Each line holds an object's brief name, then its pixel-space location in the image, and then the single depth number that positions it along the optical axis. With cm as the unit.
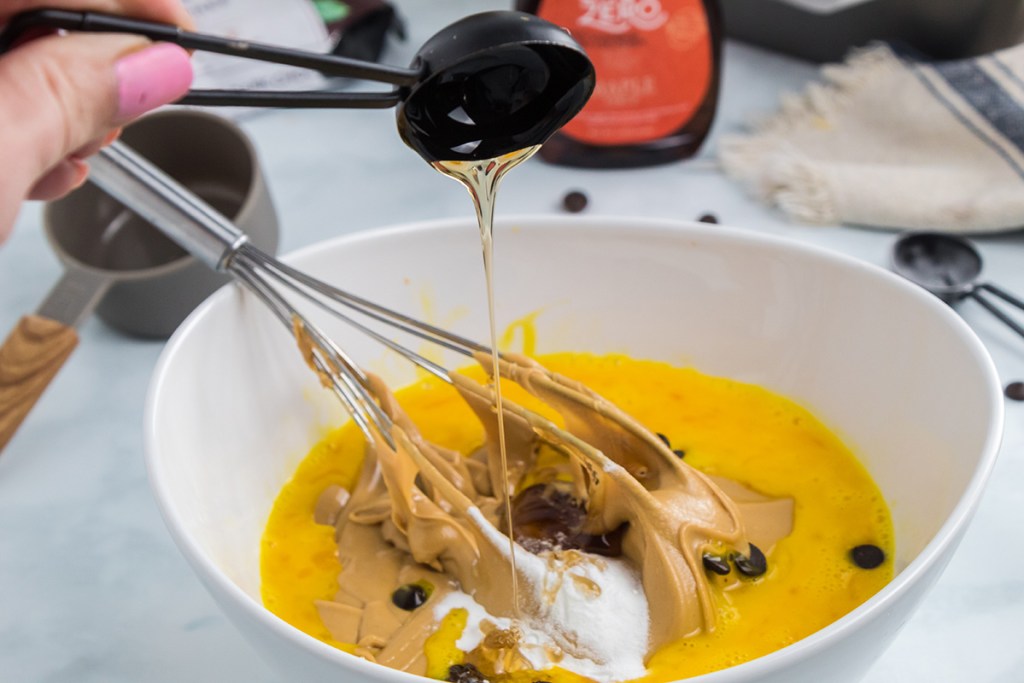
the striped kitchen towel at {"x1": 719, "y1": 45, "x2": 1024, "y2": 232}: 52
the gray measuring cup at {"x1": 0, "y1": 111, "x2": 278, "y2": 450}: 47
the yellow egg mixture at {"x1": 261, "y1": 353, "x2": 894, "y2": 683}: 36
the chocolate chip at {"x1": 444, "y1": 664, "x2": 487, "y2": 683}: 35
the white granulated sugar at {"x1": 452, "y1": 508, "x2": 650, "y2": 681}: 35
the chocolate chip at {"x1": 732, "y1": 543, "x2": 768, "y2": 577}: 37
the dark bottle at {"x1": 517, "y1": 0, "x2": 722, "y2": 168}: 53
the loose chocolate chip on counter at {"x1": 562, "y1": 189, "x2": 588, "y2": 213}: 55
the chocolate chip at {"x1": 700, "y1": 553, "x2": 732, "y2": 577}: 36
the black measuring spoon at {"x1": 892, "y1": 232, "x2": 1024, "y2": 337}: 49
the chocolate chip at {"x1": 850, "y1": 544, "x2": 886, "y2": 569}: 38
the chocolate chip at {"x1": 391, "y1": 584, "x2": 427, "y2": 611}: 37
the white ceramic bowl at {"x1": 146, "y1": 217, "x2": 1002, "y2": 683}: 38
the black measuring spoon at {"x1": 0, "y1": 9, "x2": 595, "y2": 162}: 31
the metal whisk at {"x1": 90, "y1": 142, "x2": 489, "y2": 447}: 40
